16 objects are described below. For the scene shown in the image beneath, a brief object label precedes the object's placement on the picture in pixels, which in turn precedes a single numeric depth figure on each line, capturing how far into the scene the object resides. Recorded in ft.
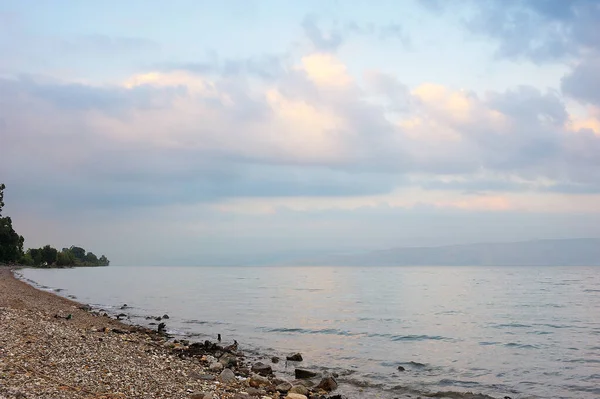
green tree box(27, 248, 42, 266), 633.61
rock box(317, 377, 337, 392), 58.41
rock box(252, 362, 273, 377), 63.72
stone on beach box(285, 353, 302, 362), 77.66
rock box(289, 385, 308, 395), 52.73
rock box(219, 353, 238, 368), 65.87
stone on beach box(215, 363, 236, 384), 53.44
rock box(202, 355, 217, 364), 66.58
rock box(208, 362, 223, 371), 60.90
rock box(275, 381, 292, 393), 52.90
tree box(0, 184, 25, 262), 405.18
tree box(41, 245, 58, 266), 645.63
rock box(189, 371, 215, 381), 52.42
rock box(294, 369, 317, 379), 64.95
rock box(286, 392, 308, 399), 49.34
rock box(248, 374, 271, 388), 53.93
